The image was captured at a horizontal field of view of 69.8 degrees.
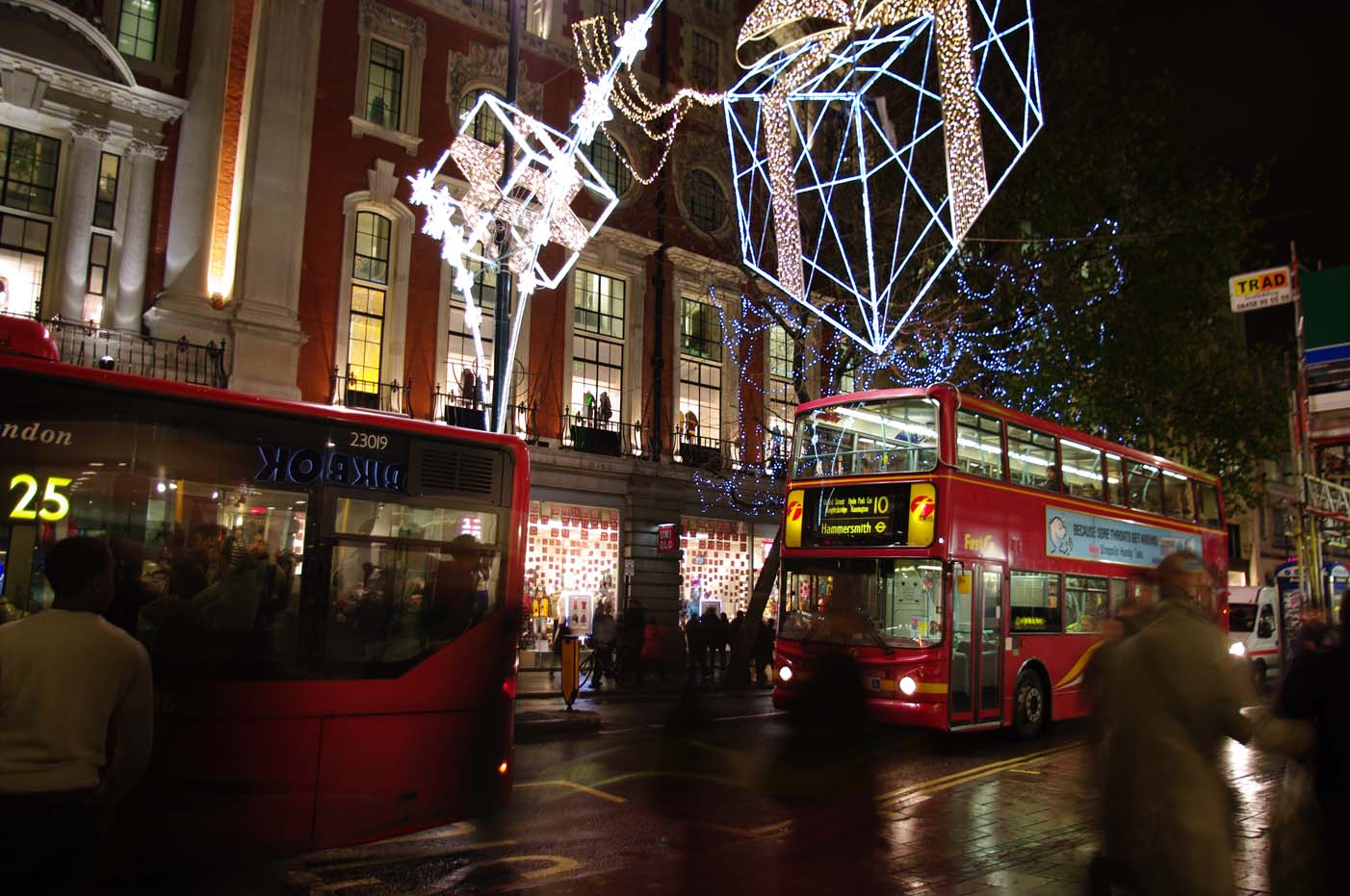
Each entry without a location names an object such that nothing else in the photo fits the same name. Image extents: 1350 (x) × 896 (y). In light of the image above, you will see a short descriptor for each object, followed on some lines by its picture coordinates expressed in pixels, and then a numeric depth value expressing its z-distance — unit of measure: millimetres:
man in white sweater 3078
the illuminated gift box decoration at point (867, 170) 17594
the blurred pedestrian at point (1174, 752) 3451
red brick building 17062
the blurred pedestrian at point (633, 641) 19266
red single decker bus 5660
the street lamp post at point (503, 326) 12914
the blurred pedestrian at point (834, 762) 6004
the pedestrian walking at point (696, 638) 20391
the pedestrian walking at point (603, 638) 19922
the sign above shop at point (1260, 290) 17656
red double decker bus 11414
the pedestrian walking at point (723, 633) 21172
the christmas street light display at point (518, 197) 13008
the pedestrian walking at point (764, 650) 21281
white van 24703
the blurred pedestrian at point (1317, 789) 3695
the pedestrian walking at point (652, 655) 18984
